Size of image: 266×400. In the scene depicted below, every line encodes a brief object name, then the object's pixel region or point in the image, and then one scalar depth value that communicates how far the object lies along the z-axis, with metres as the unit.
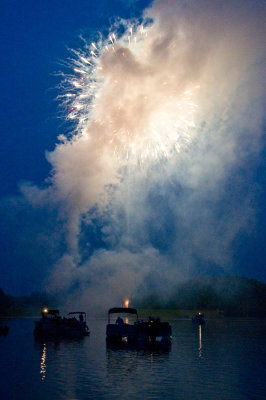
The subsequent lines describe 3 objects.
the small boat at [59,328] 61.22
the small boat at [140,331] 51.16
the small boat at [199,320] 123.94
